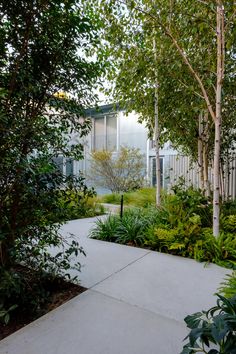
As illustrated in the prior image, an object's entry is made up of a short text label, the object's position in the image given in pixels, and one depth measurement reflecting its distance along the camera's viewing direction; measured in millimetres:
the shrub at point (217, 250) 3344
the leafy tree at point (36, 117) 2070
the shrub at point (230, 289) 2188
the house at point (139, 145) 8469
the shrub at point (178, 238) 3654
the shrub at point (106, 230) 4543
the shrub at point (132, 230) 4305
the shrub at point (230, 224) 4062
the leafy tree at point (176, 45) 3684
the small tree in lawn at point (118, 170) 9914
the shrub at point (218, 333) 1152
